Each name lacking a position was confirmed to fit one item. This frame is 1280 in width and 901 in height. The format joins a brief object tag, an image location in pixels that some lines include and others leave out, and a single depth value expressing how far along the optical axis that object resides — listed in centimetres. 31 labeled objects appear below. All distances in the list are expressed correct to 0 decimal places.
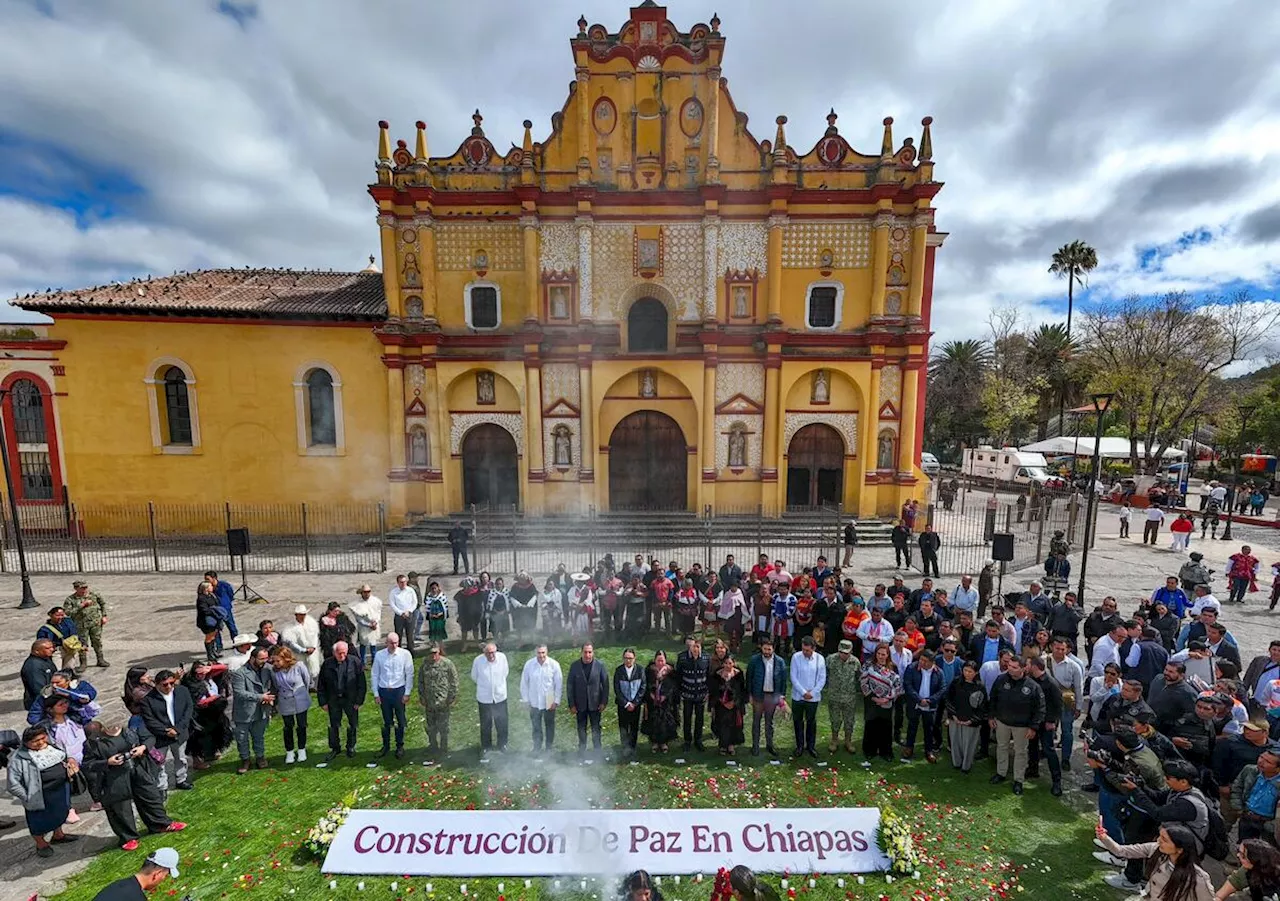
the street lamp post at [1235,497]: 2091
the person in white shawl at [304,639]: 870
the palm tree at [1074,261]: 5062
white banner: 583
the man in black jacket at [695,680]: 773
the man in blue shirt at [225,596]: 1077
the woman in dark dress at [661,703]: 772
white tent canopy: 3603
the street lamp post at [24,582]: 1337
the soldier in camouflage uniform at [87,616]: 1018
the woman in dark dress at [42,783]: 566
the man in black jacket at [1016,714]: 688
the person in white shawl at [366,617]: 973
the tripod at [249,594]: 1417
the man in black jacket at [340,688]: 747
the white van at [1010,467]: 3556
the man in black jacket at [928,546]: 1524
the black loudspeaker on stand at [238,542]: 1341
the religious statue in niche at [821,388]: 2158
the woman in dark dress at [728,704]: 765
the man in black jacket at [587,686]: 755
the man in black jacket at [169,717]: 650
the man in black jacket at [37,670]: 741
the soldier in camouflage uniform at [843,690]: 777
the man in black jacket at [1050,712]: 694
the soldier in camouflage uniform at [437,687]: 743
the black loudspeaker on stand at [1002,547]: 1249
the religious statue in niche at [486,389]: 2189
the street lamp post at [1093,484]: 1178
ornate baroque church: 2070
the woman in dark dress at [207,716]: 733
